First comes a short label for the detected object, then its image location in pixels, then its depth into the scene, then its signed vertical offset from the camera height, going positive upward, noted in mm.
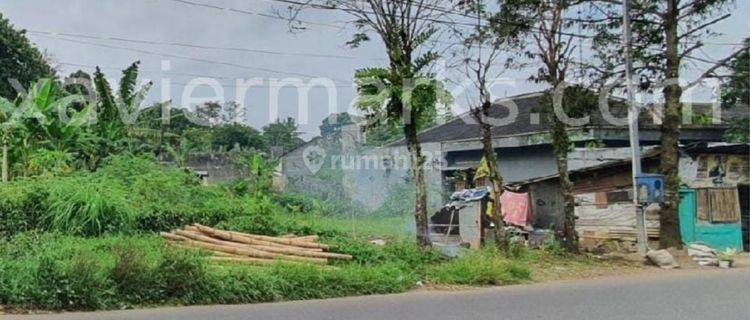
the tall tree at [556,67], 13703 +2261
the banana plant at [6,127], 14859 +1319
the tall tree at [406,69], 12172 +2019
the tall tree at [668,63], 13836 +2331
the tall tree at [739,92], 13844 +1830
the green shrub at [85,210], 12062 -432
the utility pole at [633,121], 13844 +1165
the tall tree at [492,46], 13133 +2671
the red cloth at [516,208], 18344 -761
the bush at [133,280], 7770 -1078
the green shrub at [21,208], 11742 -375
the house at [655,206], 17516 -545
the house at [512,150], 19484 +997
